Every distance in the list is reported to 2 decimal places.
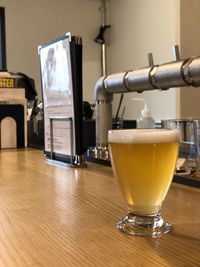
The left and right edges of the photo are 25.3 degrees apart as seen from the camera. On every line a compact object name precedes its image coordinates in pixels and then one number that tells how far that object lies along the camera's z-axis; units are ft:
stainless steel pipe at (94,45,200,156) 3.11
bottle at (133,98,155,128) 5.30
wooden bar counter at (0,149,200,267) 1.29
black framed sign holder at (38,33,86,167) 3.39
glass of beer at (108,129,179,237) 1.52
